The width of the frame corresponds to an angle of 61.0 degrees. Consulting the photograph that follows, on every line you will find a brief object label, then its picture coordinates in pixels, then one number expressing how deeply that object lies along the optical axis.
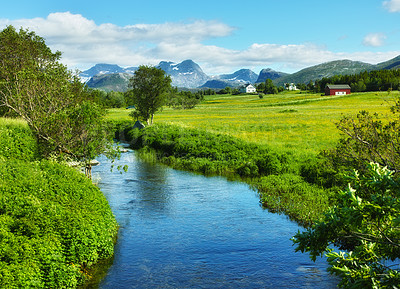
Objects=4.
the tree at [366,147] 14.01
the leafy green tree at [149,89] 70.25
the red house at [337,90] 170.62
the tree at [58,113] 26.22
